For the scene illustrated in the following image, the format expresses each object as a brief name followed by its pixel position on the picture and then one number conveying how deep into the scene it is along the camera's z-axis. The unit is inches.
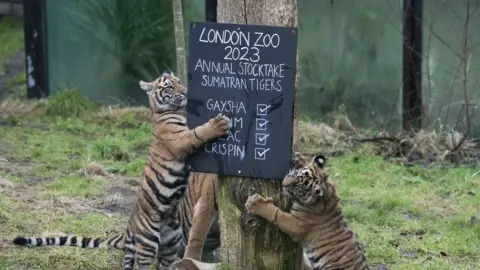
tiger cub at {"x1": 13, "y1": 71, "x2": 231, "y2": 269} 434.0
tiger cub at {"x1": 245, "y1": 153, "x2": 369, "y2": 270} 402.9
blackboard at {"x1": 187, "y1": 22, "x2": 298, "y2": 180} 349.7
